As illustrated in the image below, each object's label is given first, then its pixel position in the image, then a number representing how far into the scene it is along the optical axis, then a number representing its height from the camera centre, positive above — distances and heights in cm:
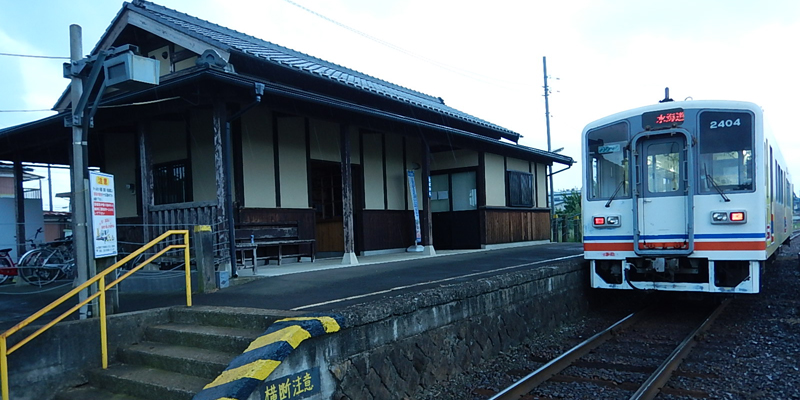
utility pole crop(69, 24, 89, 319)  490 +31
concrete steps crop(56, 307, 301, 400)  406 -131
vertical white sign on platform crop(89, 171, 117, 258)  496 -9
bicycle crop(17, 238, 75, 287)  874 -98
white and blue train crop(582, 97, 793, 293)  682 -17
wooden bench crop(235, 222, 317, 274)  835 -70
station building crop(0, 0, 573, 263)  826 +107
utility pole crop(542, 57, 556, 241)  2694 +453
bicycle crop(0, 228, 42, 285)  888 -104
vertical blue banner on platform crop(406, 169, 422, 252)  1171 -20
